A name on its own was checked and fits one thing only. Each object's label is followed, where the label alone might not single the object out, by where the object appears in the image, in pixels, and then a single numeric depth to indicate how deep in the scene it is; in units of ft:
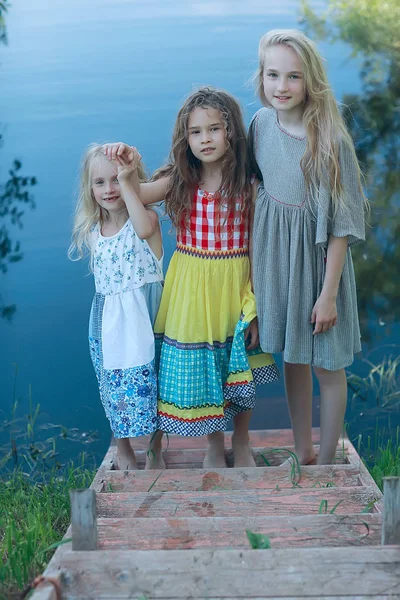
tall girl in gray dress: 8.01
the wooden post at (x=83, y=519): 5.82
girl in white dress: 8.64
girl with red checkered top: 8.47
